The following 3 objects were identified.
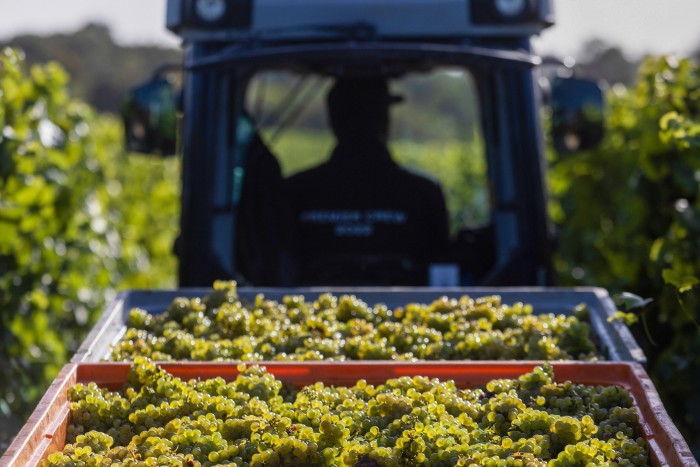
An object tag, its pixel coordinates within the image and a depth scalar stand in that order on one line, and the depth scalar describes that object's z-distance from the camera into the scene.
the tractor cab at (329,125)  7.71
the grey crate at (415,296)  6.74
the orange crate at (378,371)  5.51
